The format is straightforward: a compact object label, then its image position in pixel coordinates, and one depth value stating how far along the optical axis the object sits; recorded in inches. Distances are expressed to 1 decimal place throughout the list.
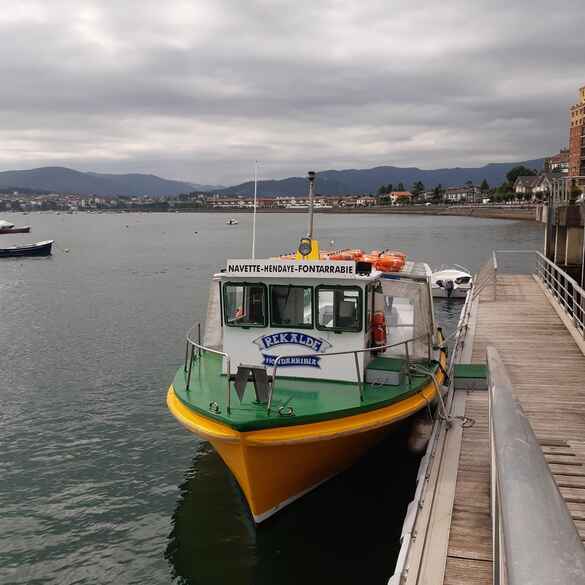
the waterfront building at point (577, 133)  5575.8
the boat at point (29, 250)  2878.9
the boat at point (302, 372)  374.0
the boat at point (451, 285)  1469.0
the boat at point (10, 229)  4895.9
